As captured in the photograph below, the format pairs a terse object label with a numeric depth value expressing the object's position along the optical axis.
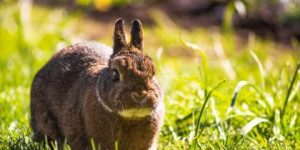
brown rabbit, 7.90
